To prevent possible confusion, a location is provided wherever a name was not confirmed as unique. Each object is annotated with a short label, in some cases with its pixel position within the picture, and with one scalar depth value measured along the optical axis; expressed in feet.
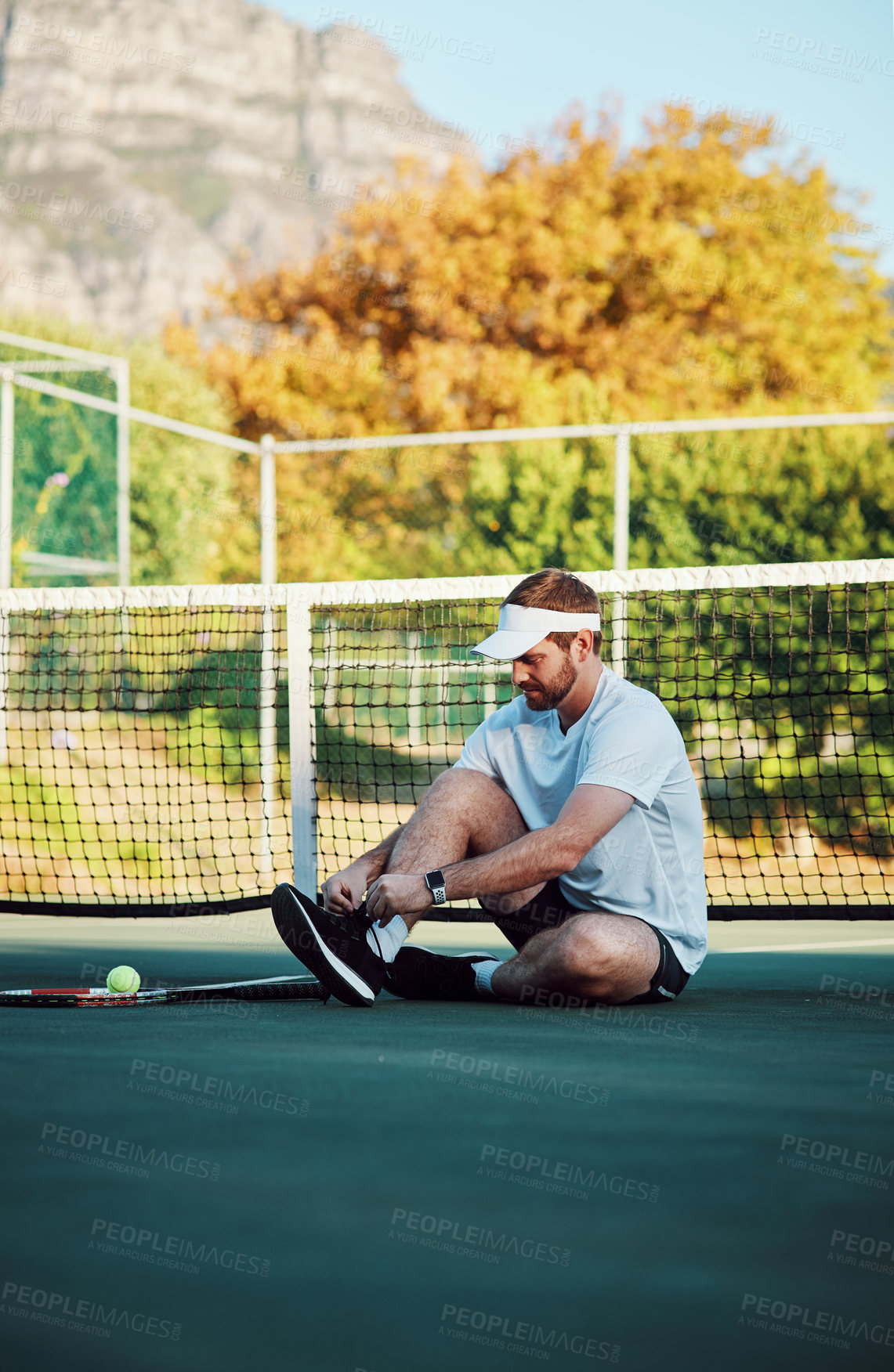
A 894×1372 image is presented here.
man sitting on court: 11.63
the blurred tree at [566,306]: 78.95
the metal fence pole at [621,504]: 34.27
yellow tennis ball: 13.52
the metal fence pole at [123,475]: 42.73
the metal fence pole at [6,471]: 33.91
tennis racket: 12.44
